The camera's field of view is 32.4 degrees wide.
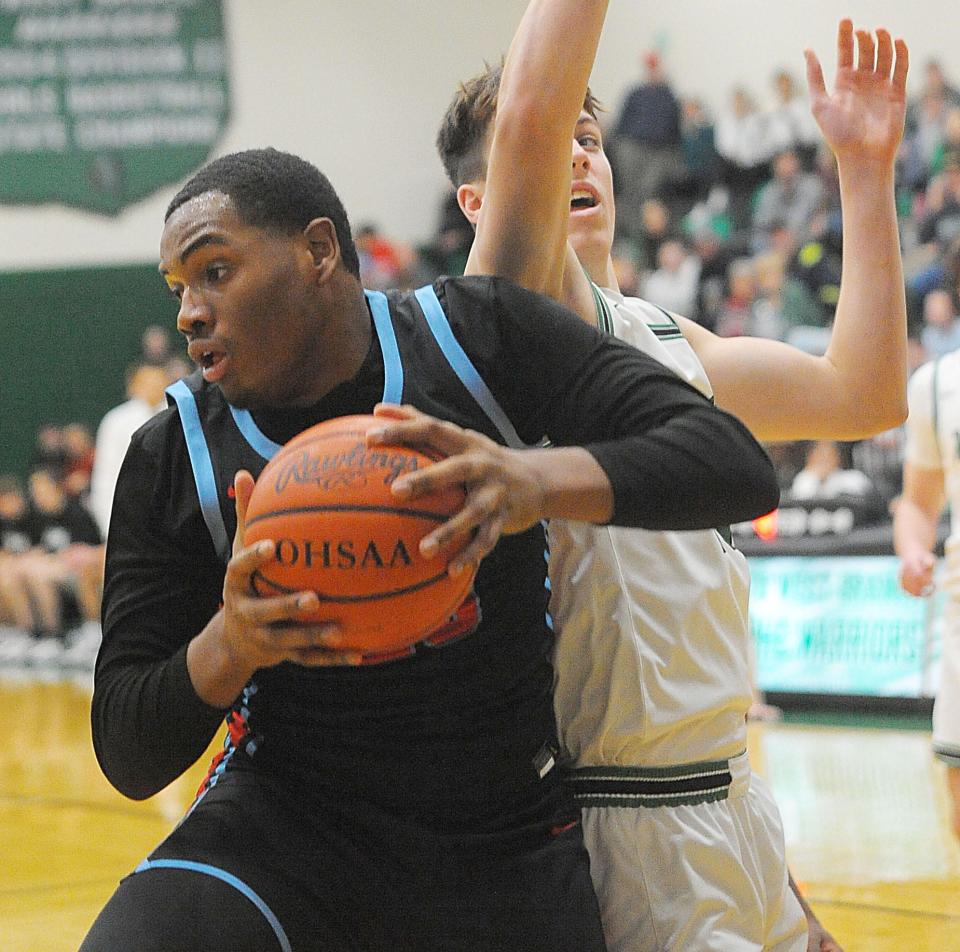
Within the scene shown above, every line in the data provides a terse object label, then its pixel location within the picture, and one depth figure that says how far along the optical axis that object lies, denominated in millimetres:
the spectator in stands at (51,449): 16250
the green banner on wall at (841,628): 8719
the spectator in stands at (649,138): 17469
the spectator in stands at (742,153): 16609
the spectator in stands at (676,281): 15797
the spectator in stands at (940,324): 12852
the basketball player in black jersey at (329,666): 2381
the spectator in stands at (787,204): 15438
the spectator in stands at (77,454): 16125
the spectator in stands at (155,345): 16156
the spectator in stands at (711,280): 15438
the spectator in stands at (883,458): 12031
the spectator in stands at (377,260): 17484
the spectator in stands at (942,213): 14047
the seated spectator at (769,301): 14602
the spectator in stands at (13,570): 15195
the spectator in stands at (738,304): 14867
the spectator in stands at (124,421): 11969
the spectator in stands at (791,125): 16172
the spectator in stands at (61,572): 14844
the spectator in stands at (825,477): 10984
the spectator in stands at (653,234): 16703
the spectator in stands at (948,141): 14469
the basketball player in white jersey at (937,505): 5070
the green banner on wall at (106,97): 16766
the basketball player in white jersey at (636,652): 2596
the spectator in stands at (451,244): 18172
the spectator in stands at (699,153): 17062
